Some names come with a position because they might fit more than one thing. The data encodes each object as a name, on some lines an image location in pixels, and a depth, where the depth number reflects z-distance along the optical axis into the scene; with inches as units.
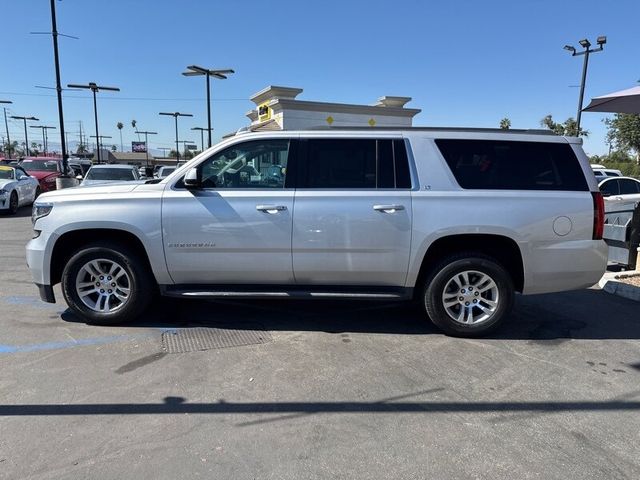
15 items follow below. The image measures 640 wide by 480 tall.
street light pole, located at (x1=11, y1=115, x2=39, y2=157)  1862.6
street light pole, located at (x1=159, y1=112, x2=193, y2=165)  1590.8
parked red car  760.3
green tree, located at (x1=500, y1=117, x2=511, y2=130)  2931.6
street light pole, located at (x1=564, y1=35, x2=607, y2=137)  756.0
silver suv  182.5
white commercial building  1045.8
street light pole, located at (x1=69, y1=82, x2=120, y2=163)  984.1
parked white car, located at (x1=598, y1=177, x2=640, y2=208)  524.1
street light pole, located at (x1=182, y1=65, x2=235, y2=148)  890.6
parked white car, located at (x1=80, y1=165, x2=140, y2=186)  571.5
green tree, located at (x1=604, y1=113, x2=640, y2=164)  1895.9
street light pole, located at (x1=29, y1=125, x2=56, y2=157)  2440.0
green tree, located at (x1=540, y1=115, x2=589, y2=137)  2249.0
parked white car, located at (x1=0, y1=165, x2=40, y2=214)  559.5
